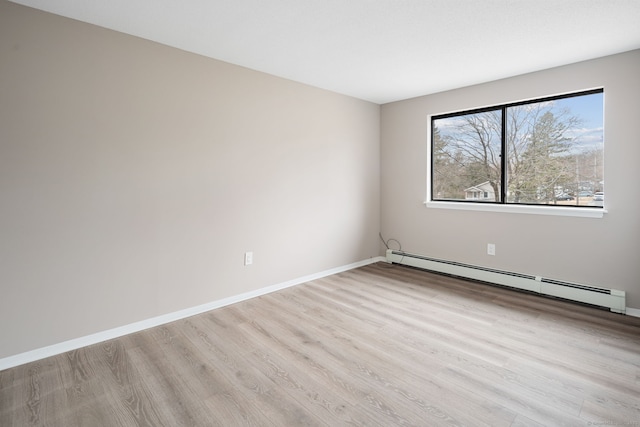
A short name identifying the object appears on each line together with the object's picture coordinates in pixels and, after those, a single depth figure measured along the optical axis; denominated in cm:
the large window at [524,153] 316
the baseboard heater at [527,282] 294
